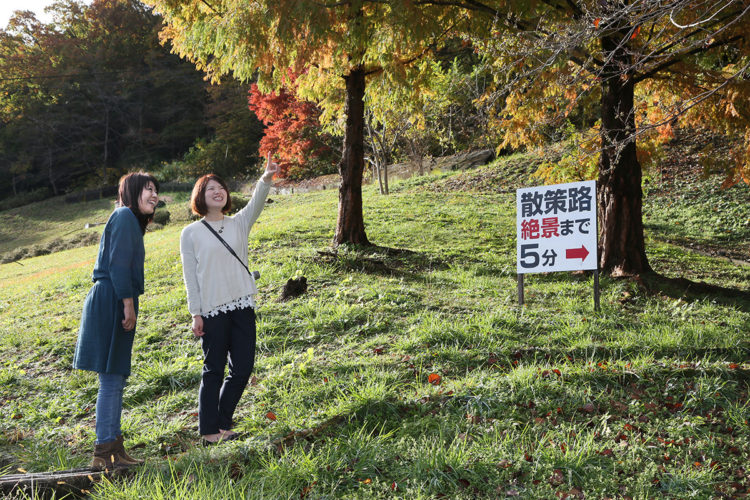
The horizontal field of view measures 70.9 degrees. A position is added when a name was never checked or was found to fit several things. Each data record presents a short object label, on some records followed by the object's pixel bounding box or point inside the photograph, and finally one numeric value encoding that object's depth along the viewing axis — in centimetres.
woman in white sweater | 318
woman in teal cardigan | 305
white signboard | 527
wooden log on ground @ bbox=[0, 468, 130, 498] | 270
